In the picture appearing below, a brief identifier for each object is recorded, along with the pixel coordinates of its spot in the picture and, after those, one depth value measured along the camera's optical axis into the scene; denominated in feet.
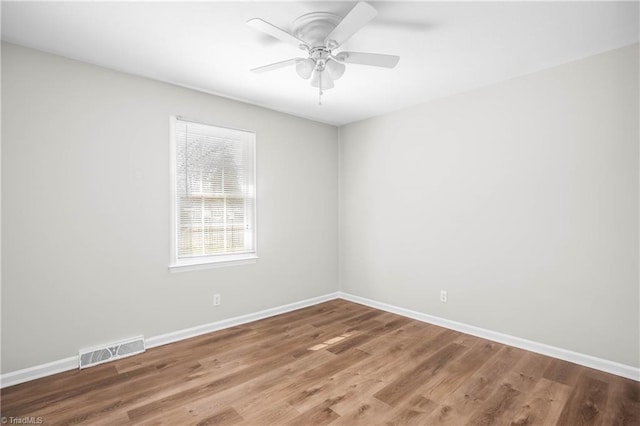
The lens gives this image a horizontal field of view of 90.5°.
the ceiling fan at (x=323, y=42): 6.03
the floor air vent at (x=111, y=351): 8.61
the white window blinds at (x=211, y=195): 10.60
